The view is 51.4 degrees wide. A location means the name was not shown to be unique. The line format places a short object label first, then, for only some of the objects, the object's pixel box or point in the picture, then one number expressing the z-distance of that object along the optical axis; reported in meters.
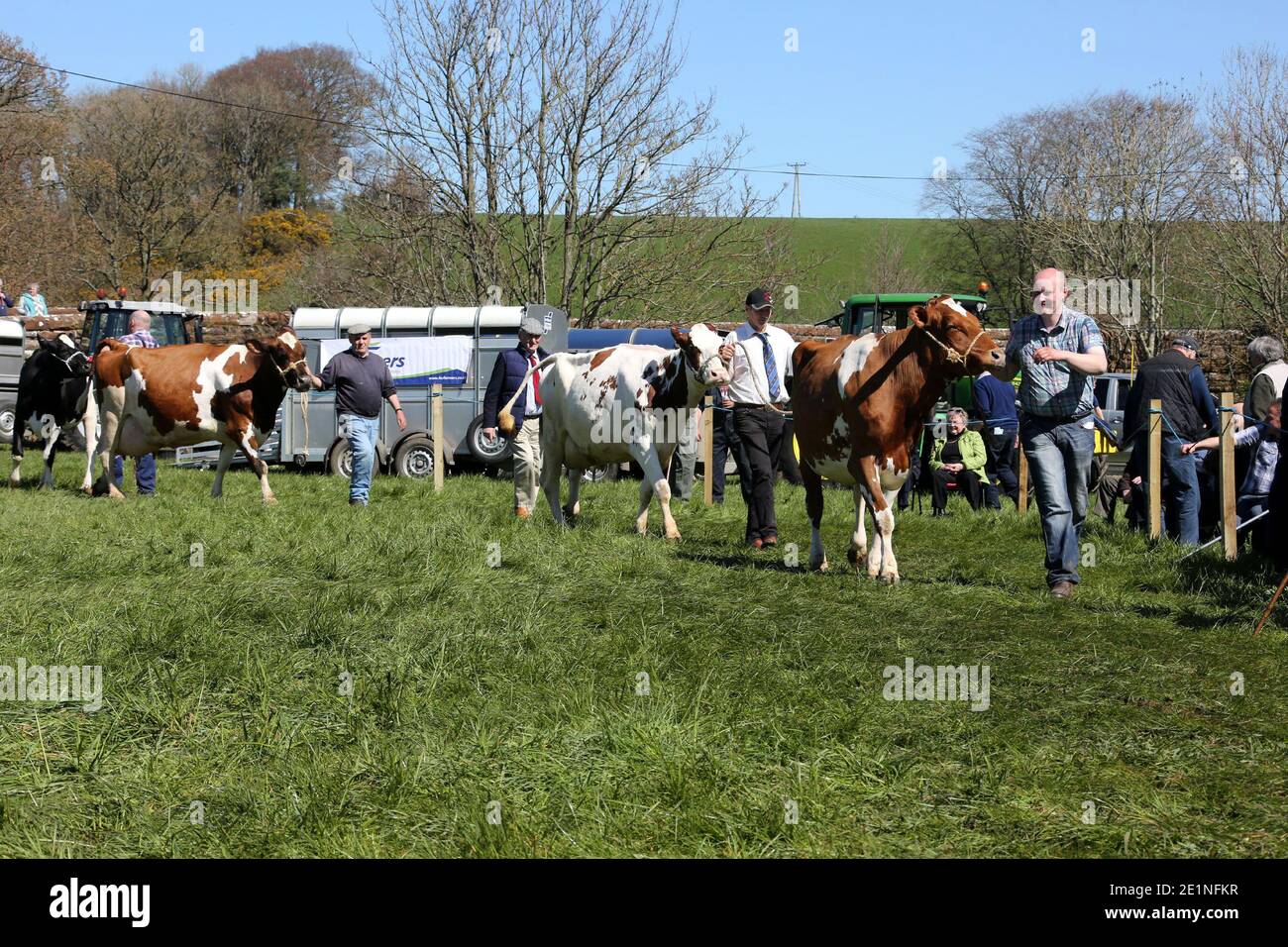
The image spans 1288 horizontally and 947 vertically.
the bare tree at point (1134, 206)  39.16
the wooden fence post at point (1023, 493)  15.27
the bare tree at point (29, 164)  39.06
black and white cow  18.14
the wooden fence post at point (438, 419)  17.00
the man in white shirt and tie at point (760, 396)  10.74
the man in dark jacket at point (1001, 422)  16.31
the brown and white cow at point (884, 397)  8.53
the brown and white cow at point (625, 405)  10.73
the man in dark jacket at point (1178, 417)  11.36
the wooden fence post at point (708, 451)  15.95
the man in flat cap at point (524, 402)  12.71
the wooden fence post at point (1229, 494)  10.26
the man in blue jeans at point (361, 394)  13.98
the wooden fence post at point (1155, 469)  11.58
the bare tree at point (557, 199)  29.14
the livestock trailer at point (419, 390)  20.73
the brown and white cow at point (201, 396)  14.87
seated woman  15.01
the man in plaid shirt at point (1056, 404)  8.14
